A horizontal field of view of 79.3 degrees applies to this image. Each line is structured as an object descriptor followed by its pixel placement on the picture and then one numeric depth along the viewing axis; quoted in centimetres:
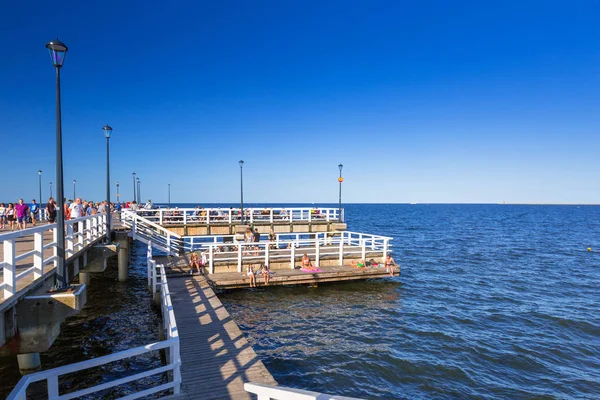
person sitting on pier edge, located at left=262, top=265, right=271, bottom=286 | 1759
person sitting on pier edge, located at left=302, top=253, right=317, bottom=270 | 1908
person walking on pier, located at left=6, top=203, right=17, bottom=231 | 2162
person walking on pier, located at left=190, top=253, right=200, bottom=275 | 1766
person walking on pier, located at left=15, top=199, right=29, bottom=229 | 1872
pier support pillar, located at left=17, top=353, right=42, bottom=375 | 923
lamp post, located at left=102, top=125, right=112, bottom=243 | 1711
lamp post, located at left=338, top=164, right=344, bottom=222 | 2993
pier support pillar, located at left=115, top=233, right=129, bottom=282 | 2004
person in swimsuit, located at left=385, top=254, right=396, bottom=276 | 2030
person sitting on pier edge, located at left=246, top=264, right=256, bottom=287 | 1731
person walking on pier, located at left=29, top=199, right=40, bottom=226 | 2538
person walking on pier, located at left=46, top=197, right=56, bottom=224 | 2016
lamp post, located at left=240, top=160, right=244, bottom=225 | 2965
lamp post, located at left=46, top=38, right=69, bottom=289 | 817
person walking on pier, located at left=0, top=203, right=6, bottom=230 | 2352
